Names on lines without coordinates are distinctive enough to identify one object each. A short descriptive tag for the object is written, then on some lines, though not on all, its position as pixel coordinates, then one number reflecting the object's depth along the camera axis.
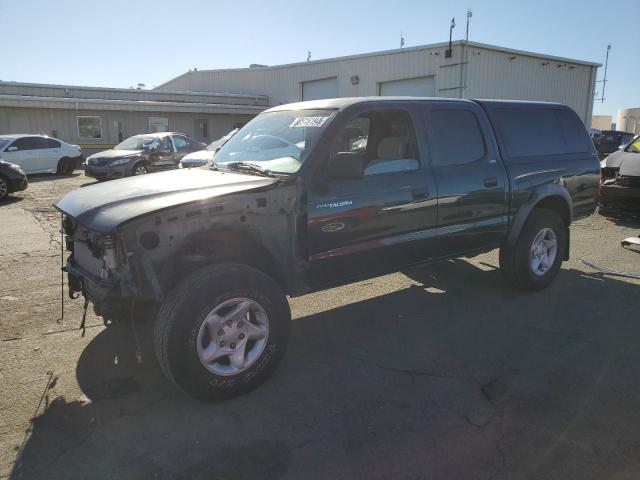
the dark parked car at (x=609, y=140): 25.97
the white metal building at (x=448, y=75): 21.61
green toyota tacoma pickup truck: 3.11
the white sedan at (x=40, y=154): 16.44
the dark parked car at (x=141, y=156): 15.61
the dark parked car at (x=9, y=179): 12.11
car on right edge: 8.73
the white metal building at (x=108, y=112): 23.42
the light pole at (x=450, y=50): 20.67
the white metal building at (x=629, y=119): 47.57
